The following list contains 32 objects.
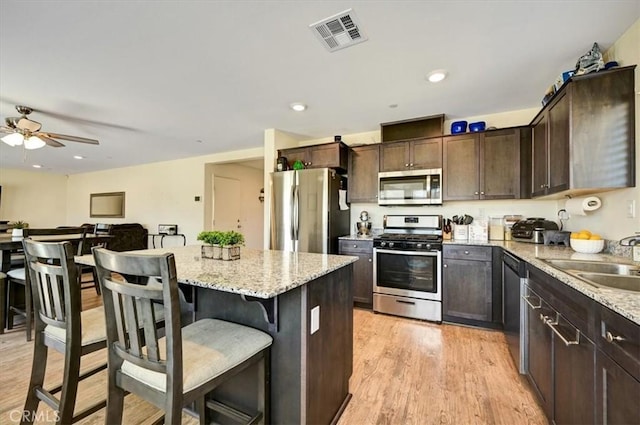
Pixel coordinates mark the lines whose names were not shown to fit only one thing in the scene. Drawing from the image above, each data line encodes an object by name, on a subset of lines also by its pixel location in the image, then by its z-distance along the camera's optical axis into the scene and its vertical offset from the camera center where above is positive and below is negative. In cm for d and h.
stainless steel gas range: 307 -69
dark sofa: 566 -48
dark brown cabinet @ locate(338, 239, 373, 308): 343 -72
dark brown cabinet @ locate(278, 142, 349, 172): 375 +84
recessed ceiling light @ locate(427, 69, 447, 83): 238 +125
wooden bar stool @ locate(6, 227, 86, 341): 259 -73
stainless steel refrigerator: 353 +4
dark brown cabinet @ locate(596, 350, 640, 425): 81 -58
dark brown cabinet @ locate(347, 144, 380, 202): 373 +57
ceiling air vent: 175 +126
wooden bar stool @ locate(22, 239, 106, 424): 121 -56
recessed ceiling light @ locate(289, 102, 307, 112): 308 +124
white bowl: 201 -23
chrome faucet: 162 -15
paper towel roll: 216 +9
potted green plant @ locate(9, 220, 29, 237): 303 -18
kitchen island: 124 -53
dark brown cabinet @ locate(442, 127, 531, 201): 301 +58
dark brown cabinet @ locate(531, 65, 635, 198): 183 +58
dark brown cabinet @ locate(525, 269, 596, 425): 108 -65
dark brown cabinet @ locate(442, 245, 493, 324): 286 -75
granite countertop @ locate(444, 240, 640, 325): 89 -29
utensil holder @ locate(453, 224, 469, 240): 328 -21
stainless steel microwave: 337 +35
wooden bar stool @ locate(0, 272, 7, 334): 267 -85
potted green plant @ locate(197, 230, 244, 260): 172 -20
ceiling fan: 300 +91
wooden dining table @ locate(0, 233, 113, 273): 270 -32
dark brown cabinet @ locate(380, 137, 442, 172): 339 +77
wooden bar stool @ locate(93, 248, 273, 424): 90 -54
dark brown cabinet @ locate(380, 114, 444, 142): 349 +116
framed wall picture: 699 +24
